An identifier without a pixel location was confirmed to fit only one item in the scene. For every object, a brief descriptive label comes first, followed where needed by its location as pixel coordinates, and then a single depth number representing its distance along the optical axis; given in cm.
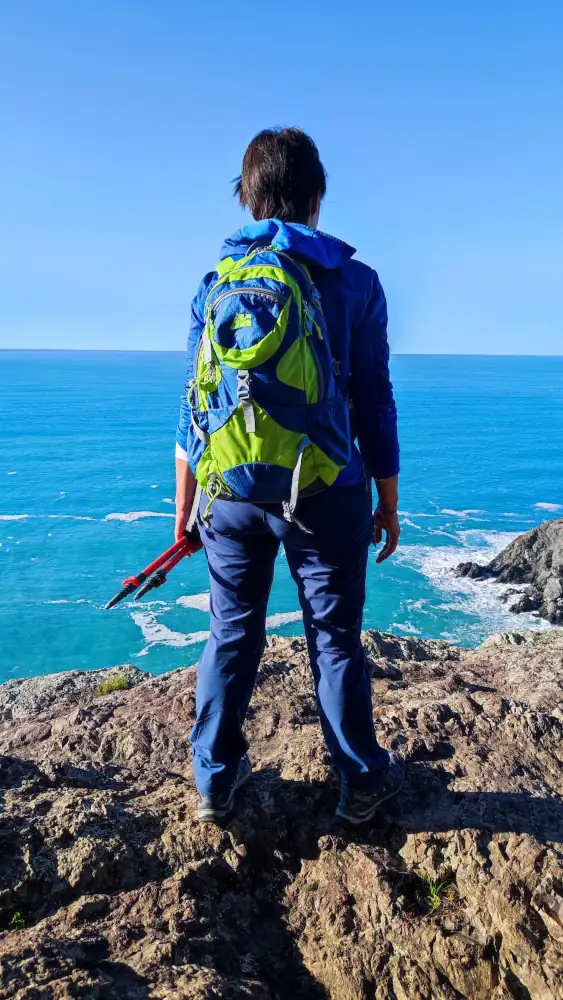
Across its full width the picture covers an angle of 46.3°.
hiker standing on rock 242
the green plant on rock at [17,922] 255
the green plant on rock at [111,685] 647
